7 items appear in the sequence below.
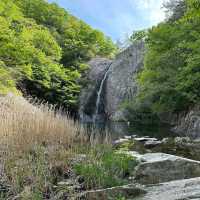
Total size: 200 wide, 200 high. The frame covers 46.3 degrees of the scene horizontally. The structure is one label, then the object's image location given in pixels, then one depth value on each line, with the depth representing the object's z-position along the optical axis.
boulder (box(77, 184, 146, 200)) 2.48
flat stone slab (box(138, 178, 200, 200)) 2.06
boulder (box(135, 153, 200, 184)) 3.30
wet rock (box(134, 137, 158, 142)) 6.69
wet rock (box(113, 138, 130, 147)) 5.29
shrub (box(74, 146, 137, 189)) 3.02
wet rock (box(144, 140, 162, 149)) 5.90
